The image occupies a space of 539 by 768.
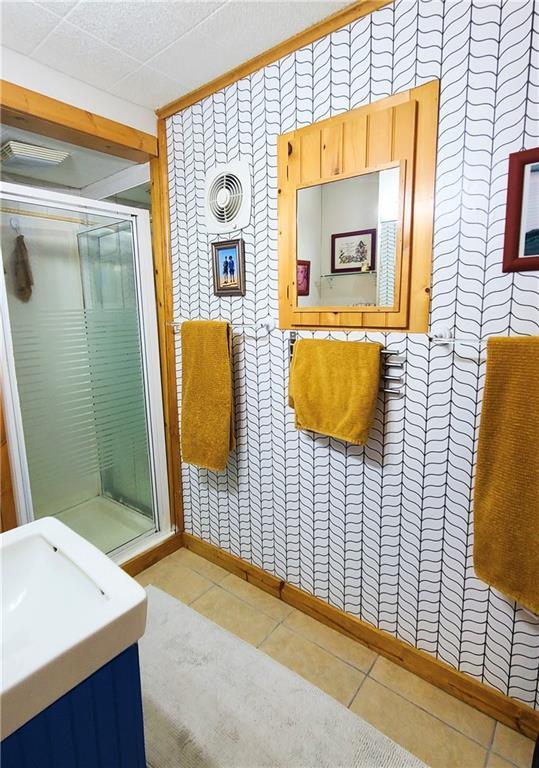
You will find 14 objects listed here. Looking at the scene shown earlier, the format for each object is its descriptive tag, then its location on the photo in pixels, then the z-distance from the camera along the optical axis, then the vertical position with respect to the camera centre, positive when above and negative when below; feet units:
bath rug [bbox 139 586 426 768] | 4.06 -4.36
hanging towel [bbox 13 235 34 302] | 5.92 +0.76
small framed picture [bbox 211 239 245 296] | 5.76 +0.72
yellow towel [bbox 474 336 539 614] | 3.56 -1.49
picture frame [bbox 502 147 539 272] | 3.58 +0.88
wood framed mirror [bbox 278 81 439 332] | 4.20 +1.13
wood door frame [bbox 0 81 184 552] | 5.16 +2.60
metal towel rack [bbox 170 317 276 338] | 5.65 -0.14
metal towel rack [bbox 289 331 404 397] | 4.59 -0.69
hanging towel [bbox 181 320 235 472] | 5.98 -1.14
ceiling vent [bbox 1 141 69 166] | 6.84 +2.94
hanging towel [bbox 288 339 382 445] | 4.56 -0.85
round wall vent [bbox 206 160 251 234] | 5.57 +1.70
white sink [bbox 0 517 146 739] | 2.08 -1.85
